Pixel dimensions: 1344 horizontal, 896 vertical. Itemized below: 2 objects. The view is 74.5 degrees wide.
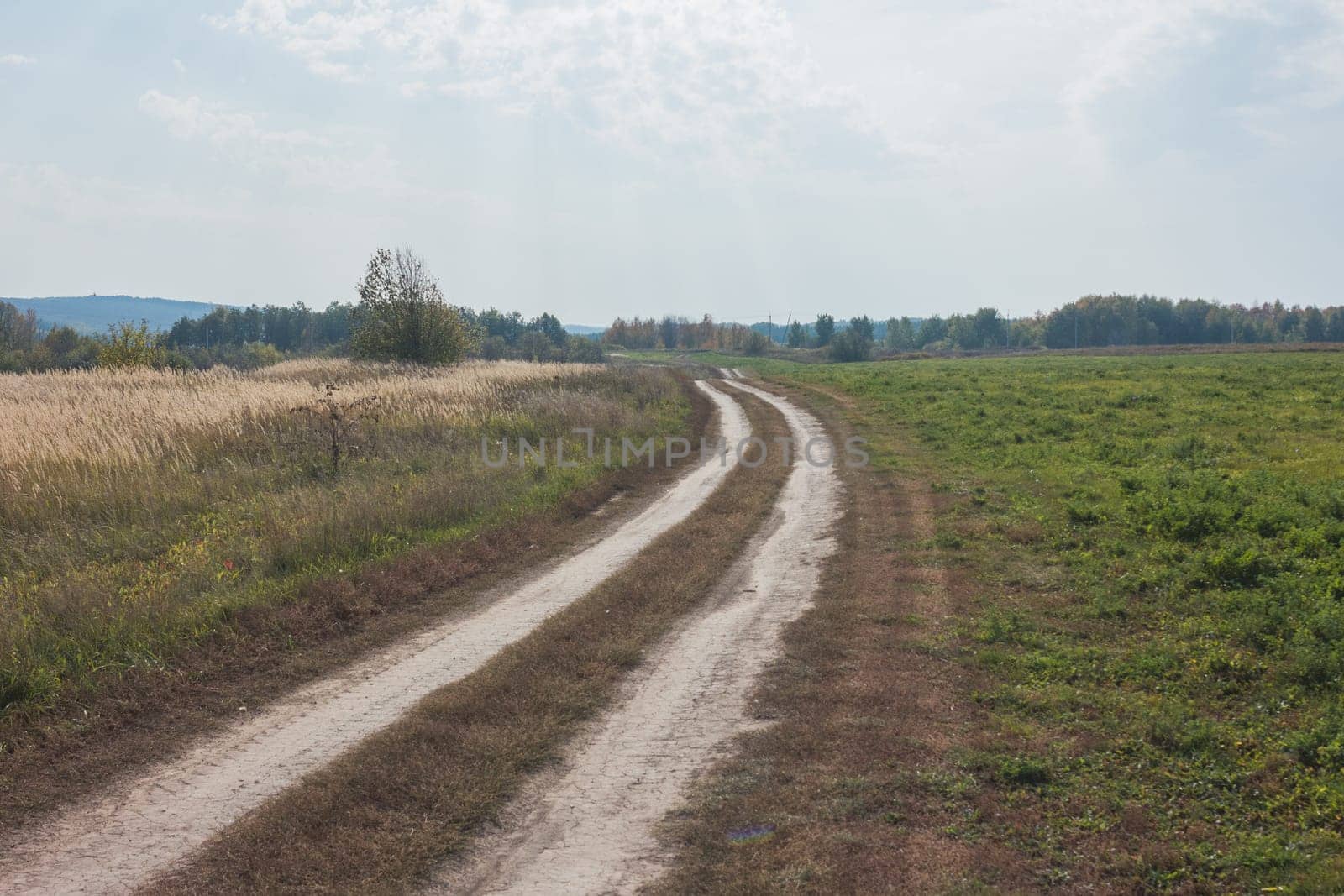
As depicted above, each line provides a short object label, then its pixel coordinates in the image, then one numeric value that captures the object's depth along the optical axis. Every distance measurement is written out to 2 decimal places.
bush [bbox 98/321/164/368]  40.56
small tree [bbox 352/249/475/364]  40.00
